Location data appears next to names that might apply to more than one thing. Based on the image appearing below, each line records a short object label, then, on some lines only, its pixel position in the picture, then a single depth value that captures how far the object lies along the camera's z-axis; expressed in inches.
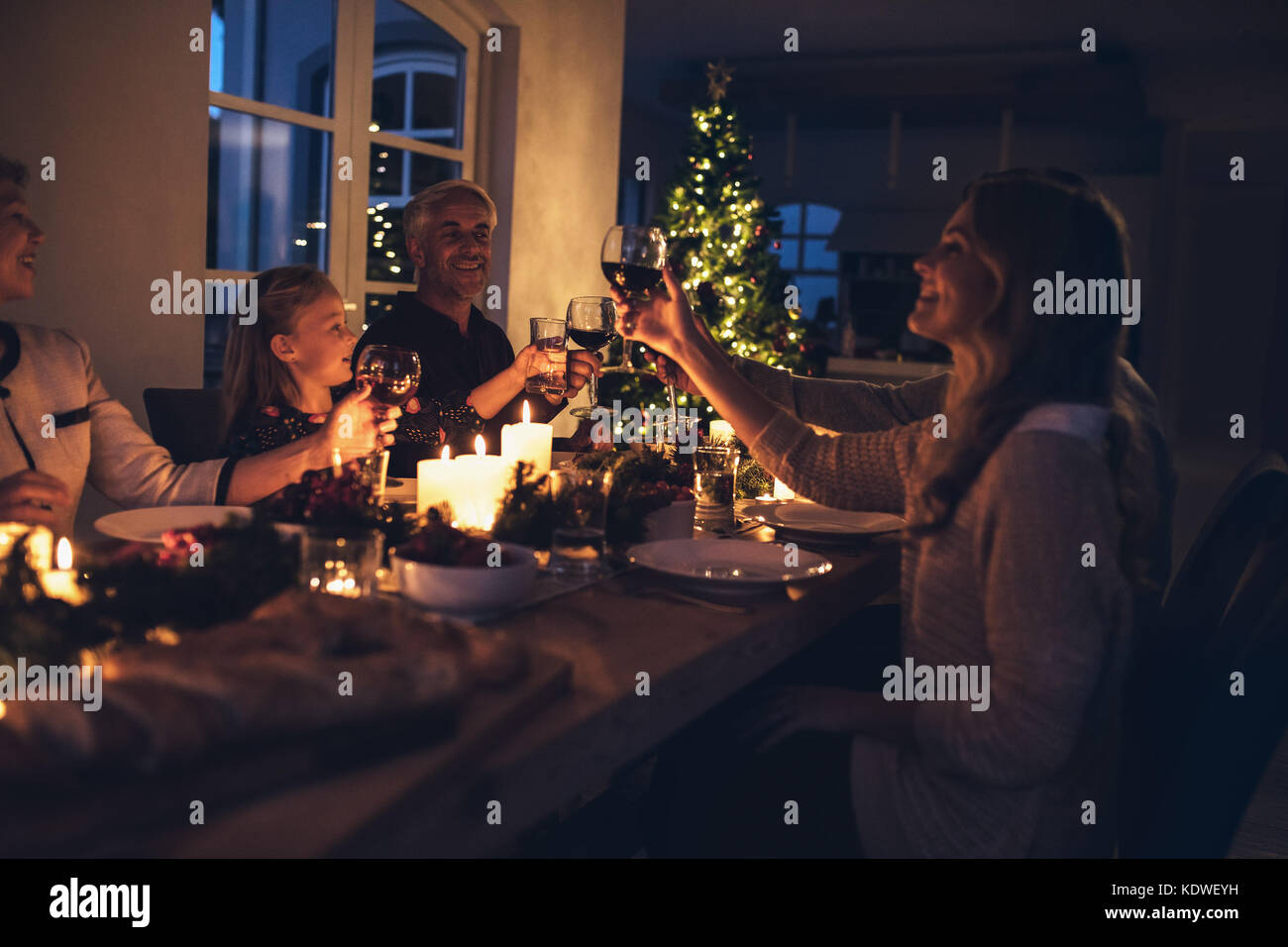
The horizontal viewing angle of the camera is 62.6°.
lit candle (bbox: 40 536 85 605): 38.7
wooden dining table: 28.1
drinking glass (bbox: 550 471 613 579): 55.3
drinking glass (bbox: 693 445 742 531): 73.0
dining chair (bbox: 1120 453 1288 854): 50.7
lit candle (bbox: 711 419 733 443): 79.7
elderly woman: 68.1
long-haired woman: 43.8
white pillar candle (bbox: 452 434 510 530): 58.7
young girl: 84.4
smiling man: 112.0
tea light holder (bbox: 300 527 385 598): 43.1
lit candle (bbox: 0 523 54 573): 35.9
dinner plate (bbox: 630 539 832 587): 55.0
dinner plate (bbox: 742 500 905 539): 70.1
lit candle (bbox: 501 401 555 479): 65.6
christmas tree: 238.1
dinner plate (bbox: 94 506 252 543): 55.5
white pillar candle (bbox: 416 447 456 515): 58.6
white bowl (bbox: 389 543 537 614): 44.9
